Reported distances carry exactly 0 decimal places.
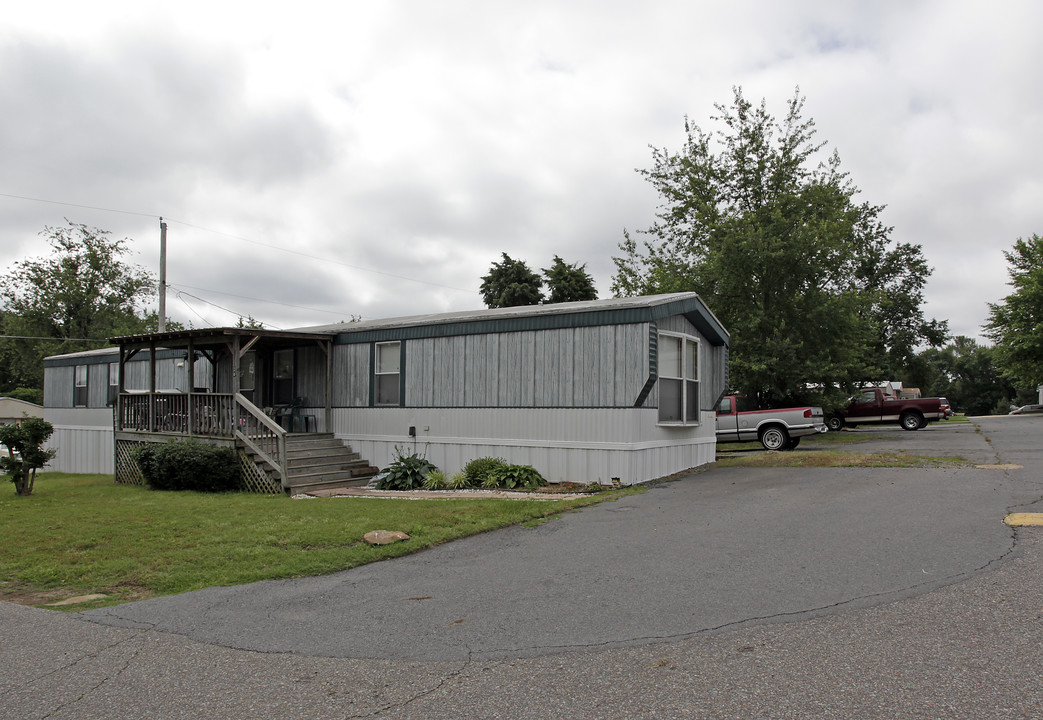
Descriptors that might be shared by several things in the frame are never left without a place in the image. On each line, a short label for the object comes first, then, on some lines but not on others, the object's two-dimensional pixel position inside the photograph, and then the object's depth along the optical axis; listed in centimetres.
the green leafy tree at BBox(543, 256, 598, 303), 4175
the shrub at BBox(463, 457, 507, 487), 1284
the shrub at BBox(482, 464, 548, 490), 1248
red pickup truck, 2762
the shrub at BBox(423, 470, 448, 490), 1311
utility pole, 2683
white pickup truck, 1864
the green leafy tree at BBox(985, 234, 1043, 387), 3906
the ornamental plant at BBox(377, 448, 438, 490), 1358
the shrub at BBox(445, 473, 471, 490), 1282
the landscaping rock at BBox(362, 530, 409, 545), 785
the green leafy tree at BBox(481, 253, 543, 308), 4134
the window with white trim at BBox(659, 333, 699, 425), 1339
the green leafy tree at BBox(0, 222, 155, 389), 4653
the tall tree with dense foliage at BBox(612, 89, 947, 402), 2412
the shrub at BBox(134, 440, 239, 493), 1402
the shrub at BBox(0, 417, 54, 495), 1402
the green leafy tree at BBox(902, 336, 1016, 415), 7888
